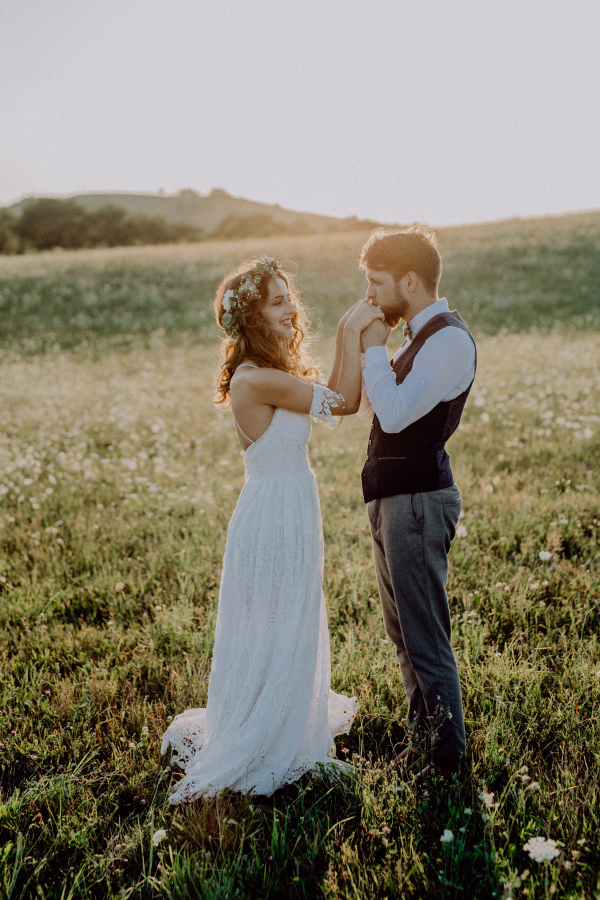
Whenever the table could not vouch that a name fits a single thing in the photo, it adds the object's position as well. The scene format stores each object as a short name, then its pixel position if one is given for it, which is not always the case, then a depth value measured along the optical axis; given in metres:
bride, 3.17
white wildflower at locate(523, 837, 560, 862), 2.37
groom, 2.81
